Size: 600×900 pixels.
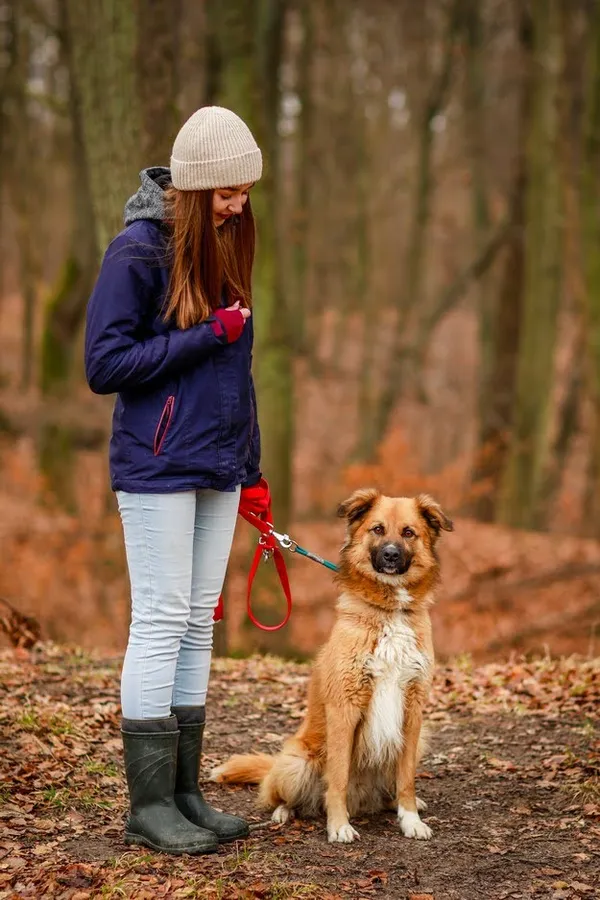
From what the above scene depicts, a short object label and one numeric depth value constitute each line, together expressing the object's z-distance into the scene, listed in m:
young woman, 4.05
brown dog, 4.78
